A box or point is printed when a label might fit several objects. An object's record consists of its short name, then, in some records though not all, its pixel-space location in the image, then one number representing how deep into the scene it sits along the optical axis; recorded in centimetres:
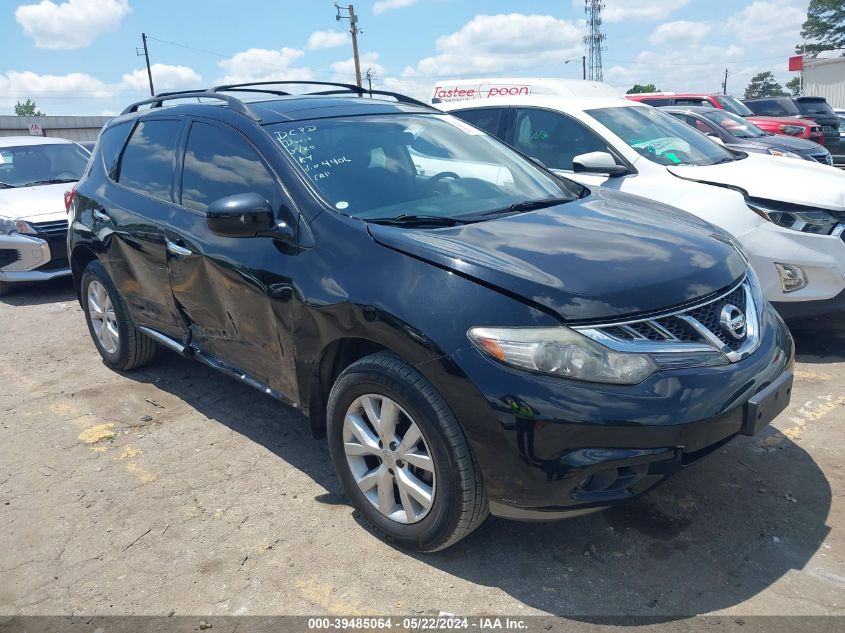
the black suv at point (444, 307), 239
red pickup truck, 1588
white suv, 461
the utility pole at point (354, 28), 4013
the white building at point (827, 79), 3547
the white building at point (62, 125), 3353
